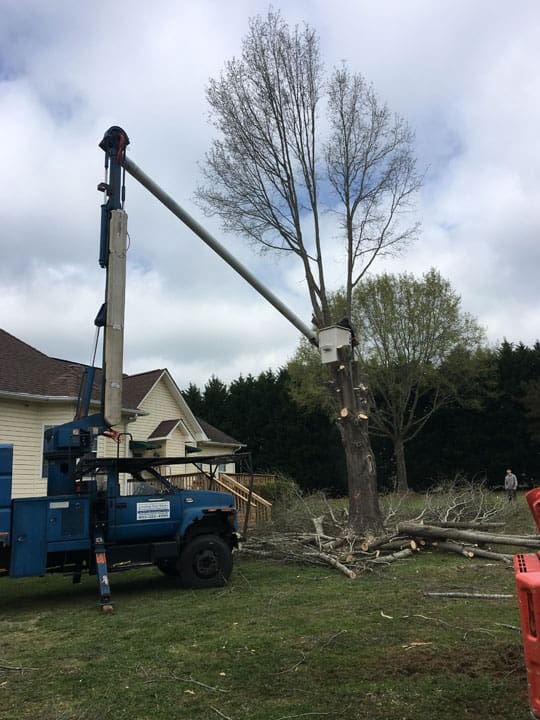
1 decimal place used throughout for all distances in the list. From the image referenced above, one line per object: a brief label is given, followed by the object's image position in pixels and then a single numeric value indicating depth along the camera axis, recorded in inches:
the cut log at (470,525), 498.3
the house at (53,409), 647.1
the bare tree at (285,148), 610.2
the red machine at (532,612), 120.5
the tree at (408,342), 1275.8
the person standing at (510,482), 858.1
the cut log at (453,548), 432.1
